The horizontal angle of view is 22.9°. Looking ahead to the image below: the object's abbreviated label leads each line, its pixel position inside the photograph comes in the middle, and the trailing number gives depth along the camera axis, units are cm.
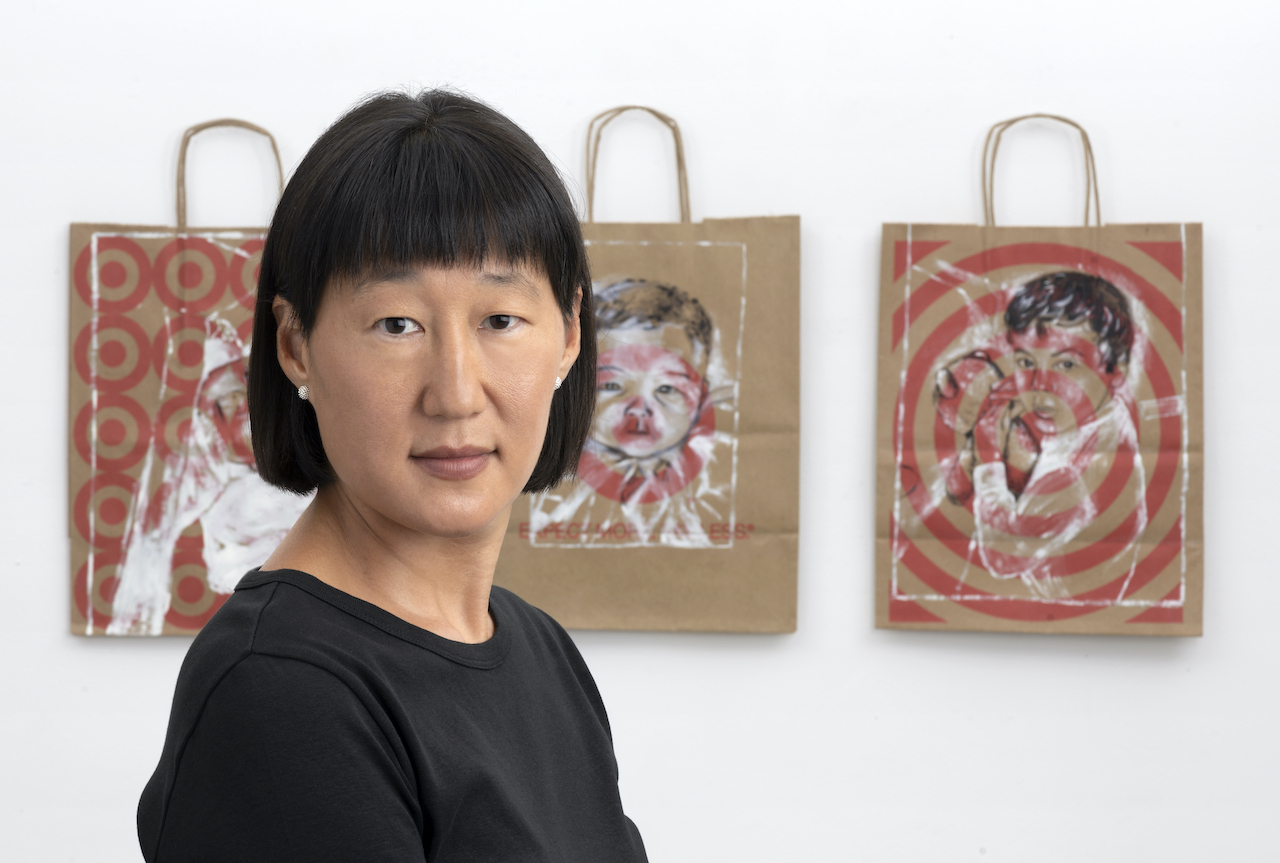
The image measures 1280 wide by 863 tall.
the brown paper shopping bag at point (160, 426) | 341
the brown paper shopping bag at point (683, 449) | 339
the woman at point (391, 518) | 196
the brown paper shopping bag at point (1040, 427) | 337
